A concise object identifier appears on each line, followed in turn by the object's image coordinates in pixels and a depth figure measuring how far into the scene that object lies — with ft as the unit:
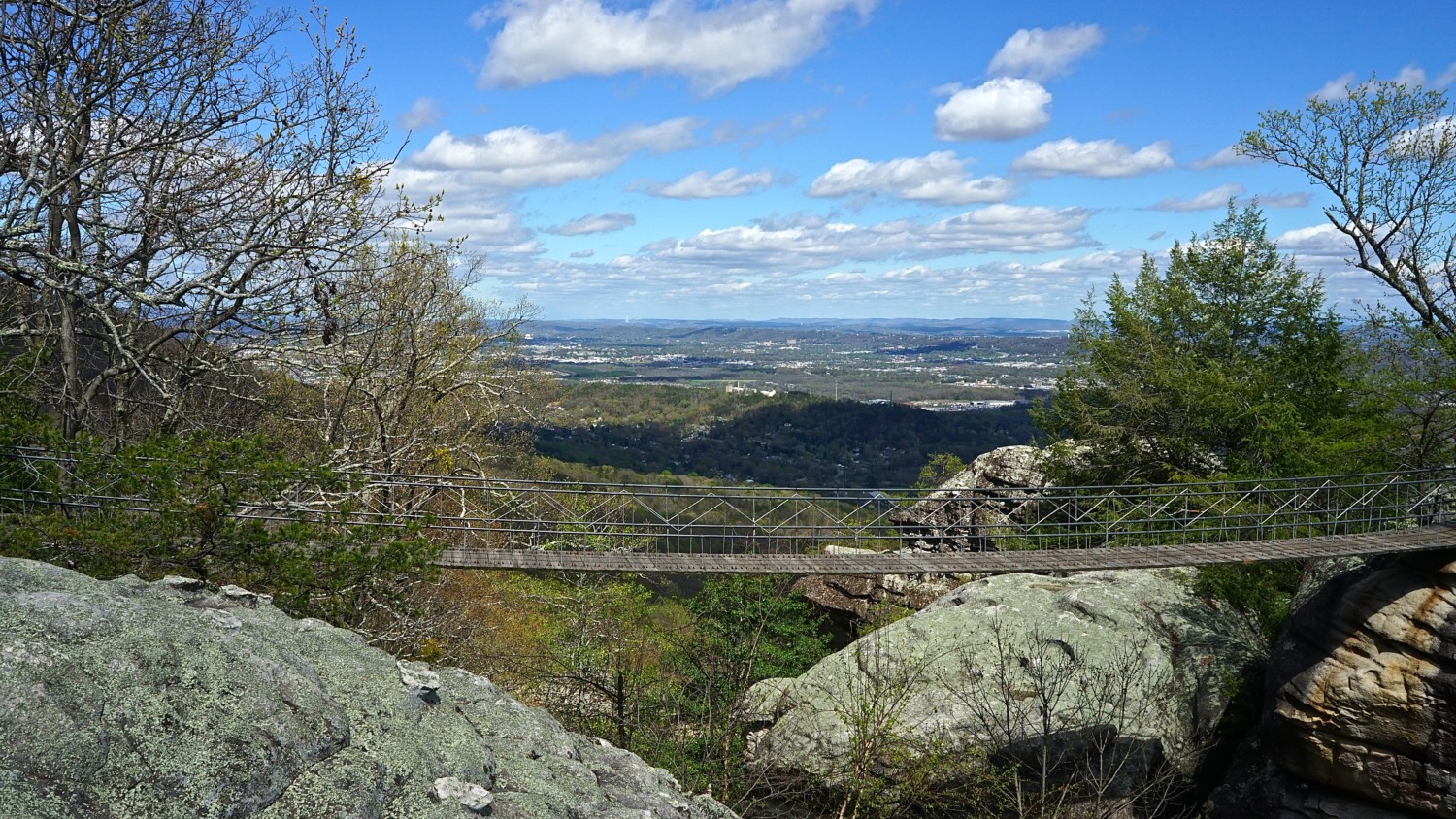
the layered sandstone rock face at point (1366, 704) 37.58
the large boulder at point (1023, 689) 39.09
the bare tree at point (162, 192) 32.42
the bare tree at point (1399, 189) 59.26
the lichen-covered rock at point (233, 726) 12.87
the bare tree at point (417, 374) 48.44
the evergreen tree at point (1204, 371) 67.72
